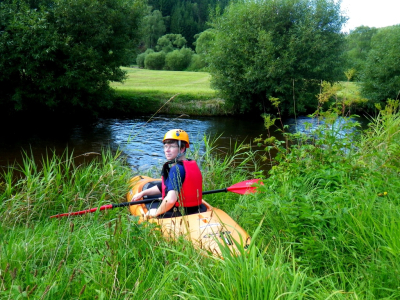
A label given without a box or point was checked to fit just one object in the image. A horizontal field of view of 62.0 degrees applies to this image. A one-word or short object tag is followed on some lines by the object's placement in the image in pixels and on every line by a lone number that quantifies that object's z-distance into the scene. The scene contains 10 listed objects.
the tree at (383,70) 18.58
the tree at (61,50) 11.12
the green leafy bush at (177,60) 39.34
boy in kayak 3.39
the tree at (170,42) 48.96
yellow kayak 2.55
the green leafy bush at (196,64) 38.23
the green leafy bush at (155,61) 39.47
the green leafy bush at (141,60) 42.60
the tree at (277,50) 14.91
